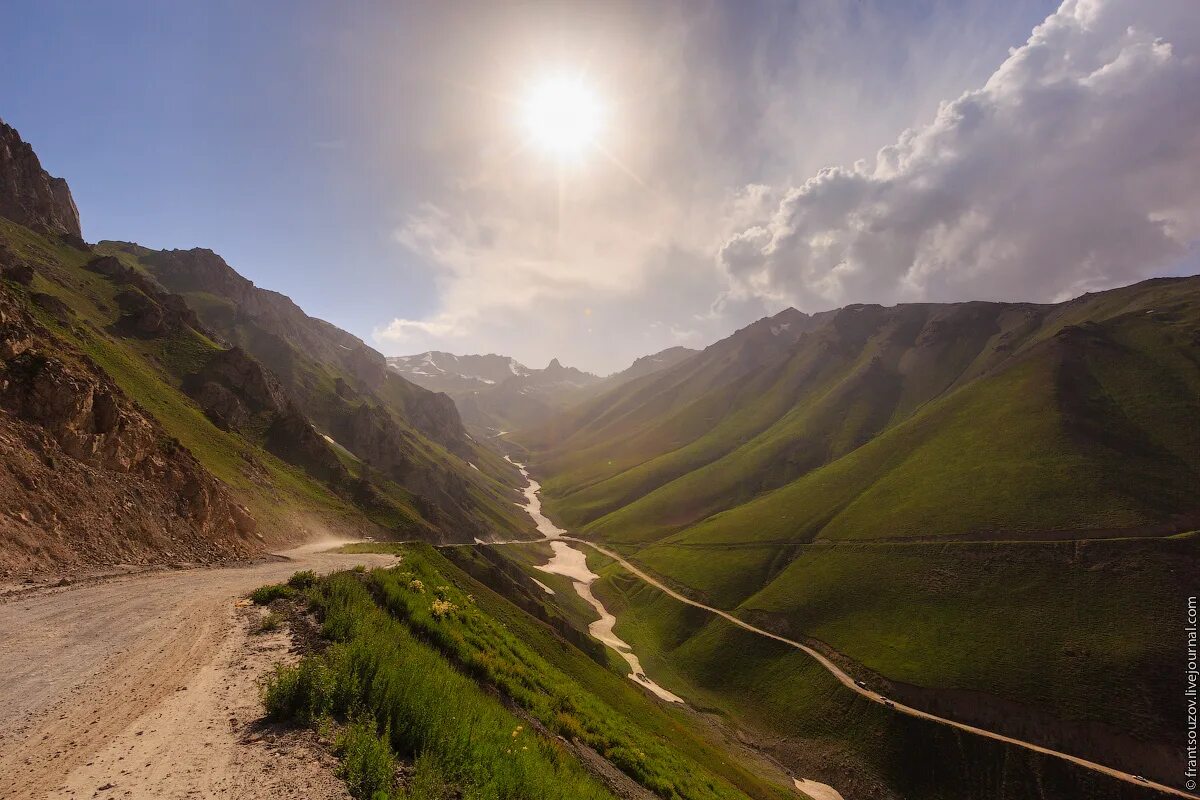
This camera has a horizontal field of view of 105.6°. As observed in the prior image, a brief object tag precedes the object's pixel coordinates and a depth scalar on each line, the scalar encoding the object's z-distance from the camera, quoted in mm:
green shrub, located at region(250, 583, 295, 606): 18594
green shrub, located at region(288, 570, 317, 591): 20031
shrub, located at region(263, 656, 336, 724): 9633
